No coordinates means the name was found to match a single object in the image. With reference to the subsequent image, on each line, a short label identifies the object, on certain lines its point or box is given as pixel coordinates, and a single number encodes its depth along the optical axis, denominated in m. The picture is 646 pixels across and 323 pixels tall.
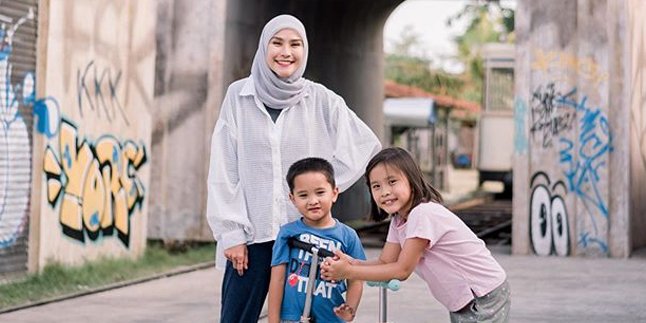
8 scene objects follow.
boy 5.37
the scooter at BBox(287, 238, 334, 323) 5.17
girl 5.11
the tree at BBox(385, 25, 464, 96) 63.12
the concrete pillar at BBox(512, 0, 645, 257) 15.74
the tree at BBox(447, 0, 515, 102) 38.94
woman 5.70
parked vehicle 31.00
